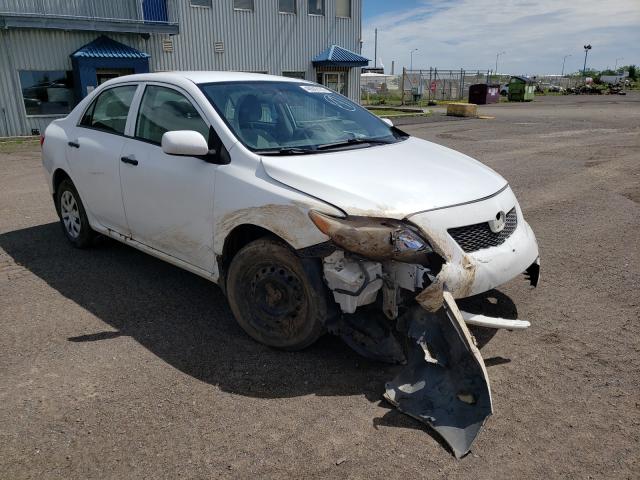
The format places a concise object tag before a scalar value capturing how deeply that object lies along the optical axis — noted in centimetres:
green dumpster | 3922
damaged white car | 303
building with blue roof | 1697
